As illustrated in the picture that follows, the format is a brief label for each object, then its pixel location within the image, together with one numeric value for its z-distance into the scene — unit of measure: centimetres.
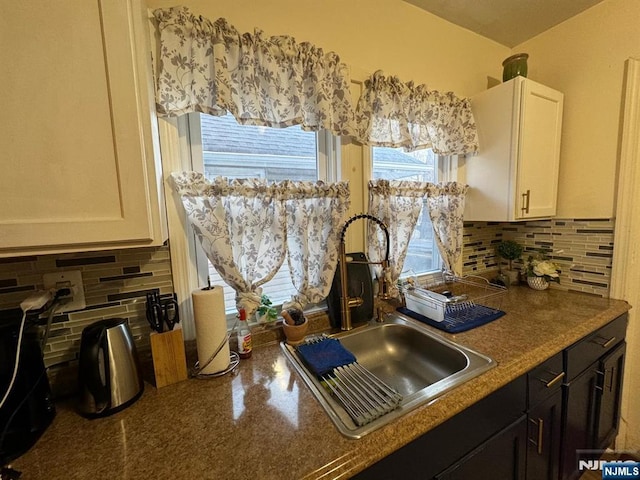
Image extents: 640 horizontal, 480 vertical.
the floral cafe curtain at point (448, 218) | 158
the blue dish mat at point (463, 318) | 118
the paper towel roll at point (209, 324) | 89
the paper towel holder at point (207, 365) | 90
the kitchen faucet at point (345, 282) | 121
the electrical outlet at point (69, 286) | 81
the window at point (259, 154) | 106
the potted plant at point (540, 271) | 163
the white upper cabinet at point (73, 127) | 54
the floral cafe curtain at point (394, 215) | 135
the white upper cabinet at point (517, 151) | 141
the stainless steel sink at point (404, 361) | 78
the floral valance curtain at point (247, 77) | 89
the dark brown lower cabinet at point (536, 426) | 74
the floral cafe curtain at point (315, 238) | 117
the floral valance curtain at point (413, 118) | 128
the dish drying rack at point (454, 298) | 125
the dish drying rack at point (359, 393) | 71
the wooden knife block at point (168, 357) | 84
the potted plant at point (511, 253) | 177
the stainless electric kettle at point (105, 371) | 73
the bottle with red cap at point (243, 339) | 101
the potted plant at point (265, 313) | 113
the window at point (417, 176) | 148
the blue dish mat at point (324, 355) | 91
